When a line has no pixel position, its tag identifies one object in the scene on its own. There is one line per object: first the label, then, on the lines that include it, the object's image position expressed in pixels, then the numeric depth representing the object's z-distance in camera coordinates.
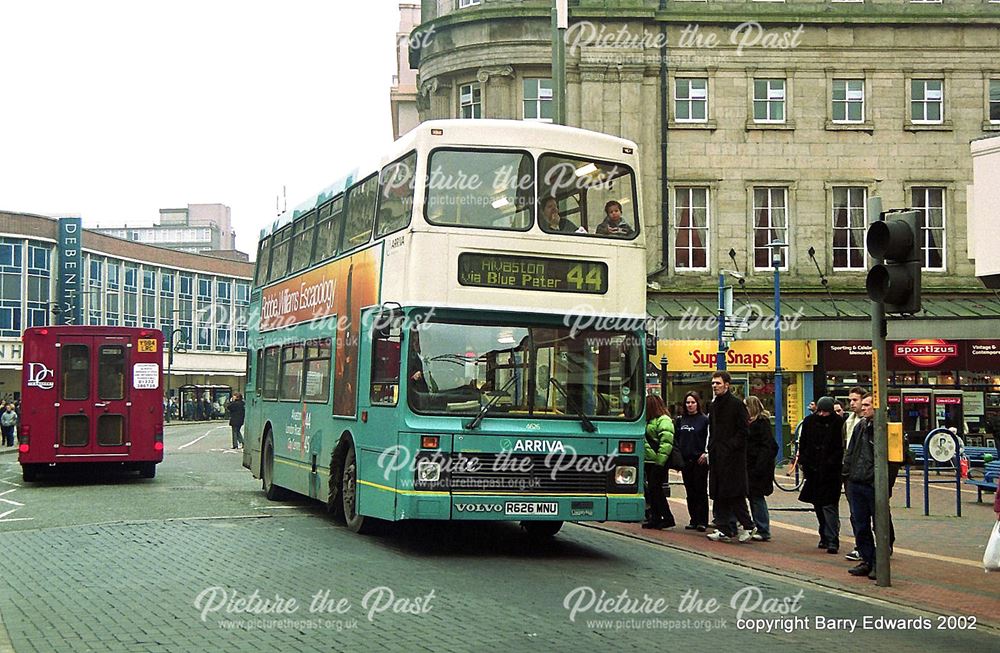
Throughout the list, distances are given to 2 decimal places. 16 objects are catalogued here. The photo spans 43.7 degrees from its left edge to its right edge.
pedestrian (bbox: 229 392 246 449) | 40.34
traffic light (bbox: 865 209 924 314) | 11.10
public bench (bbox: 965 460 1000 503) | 19.91
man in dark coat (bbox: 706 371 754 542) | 14.83
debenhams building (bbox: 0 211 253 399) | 83.50
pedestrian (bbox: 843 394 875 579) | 12.20
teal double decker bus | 12.73
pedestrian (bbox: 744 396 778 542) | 15.18
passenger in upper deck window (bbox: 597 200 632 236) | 13.54
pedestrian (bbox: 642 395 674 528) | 15.76
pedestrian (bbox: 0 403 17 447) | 45.66
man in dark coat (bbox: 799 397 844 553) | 13.77
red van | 23.38
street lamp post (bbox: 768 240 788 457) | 30.19
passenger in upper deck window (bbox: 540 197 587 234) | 13.22
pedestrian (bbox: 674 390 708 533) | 16.09
